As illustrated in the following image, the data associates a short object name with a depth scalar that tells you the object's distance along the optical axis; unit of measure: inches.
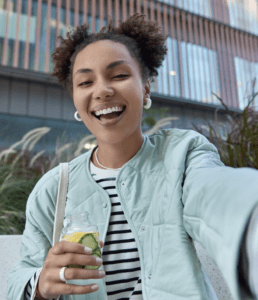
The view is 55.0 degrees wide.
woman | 17.4
